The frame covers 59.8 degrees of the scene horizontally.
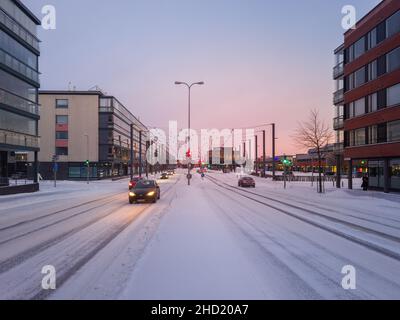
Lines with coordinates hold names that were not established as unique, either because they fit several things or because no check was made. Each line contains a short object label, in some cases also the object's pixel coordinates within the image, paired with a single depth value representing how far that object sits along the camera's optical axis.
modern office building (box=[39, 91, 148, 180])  66.44
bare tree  33.66
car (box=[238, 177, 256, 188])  39.41
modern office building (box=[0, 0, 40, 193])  31.45
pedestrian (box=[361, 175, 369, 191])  32.35
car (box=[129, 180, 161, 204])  20.19
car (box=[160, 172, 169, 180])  65.88
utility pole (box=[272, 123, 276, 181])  57.28
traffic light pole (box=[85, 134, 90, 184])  67.00
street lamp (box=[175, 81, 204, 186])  46.04
